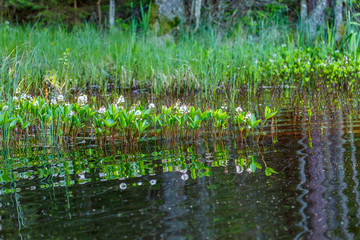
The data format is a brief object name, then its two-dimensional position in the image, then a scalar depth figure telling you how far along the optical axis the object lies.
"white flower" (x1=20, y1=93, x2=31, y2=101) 4.88
